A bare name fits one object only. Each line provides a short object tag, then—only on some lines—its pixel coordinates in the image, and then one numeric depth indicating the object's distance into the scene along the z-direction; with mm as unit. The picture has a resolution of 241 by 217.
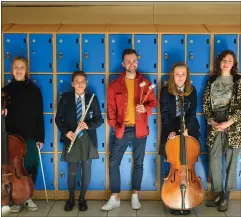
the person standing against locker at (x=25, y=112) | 3803
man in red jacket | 3826
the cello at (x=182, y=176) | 3521
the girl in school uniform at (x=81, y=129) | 3820
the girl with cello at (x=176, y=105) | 3811
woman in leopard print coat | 3738
